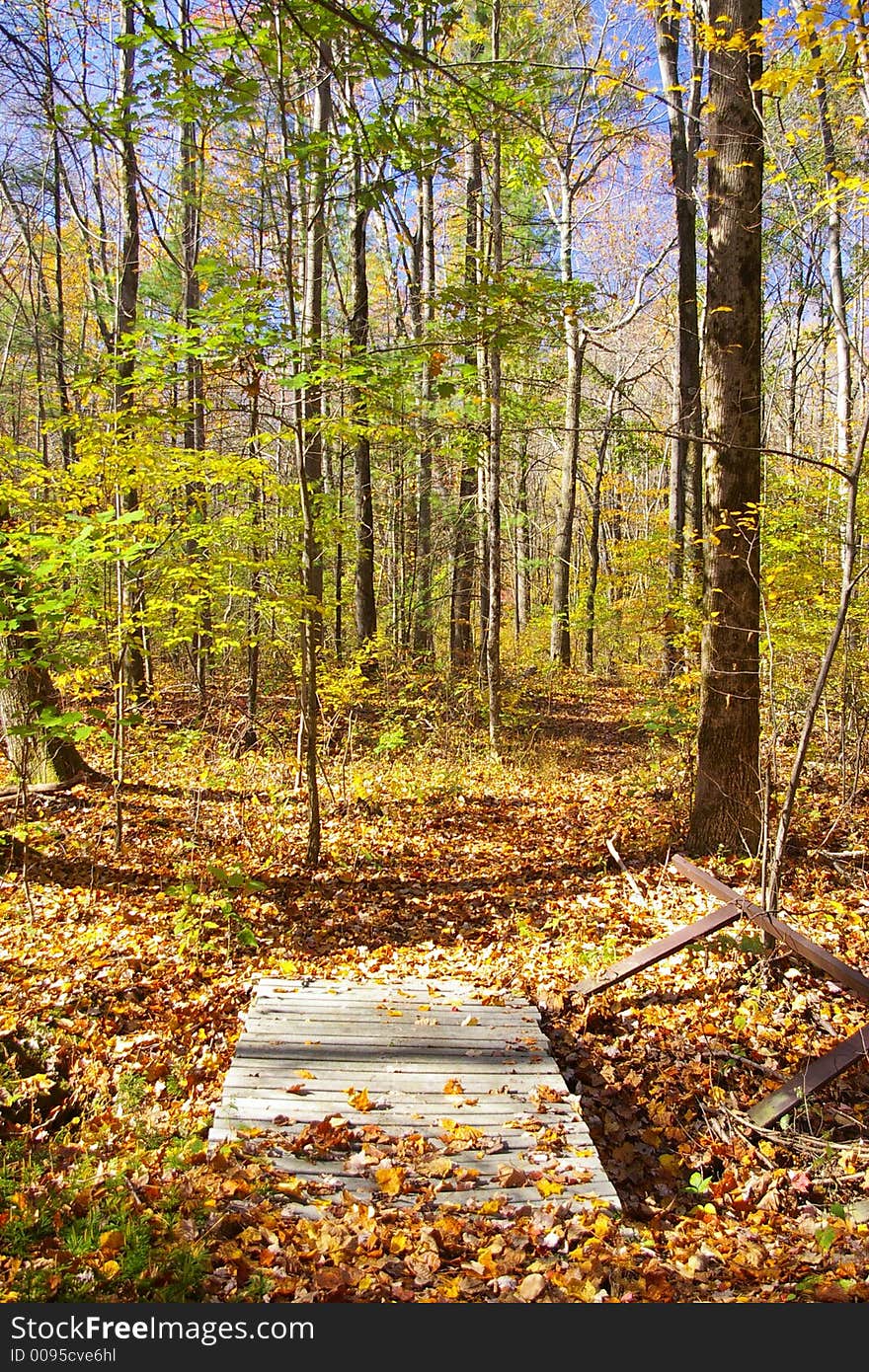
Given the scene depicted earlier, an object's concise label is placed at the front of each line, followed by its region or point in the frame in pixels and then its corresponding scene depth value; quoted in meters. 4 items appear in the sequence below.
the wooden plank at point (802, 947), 4.32
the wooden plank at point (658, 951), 5.10
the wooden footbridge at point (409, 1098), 3.41
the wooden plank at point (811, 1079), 3.93
